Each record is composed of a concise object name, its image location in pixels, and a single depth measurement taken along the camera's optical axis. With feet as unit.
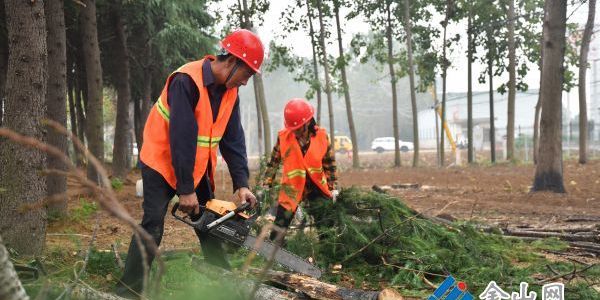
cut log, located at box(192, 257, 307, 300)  12.13
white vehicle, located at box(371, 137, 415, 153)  209.25
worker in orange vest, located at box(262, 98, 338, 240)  20.08
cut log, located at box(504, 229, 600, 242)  20.52
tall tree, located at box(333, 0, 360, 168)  74.54
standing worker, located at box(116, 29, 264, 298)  12.05
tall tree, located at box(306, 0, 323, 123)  74.74
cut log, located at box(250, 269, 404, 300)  12.40
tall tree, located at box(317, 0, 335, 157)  76.67
